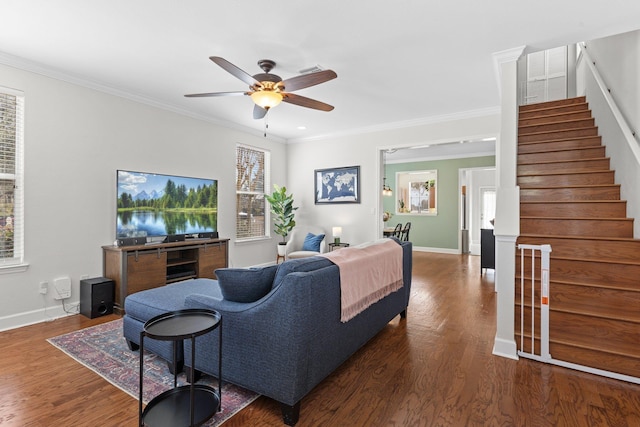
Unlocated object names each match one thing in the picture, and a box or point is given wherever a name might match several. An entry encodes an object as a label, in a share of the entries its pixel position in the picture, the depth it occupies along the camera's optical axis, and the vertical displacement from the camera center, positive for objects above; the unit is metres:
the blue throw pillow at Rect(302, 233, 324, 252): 5.93 -0.57
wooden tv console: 3.57 -0.67
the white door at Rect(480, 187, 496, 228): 7.97 +0.19
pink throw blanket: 2.17 -0.49
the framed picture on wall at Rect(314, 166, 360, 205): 5.92 +0.53
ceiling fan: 2.62 +1.14
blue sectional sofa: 1.71 -0.73
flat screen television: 3.98 +0.09
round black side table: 1.56 -1.05
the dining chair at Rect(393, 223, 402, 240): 7.01 -0.42
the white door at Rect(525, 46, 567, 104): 5.69 +2.53
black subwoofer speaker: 3.41 -0.94
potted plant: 5.95 +0.03
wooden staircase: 2.36 -0.28
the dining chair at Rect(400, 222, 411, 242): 7.21 -0.47
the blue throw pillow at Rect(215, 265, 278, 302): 1.91 -0.43
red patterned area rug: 1.96 -1.16
